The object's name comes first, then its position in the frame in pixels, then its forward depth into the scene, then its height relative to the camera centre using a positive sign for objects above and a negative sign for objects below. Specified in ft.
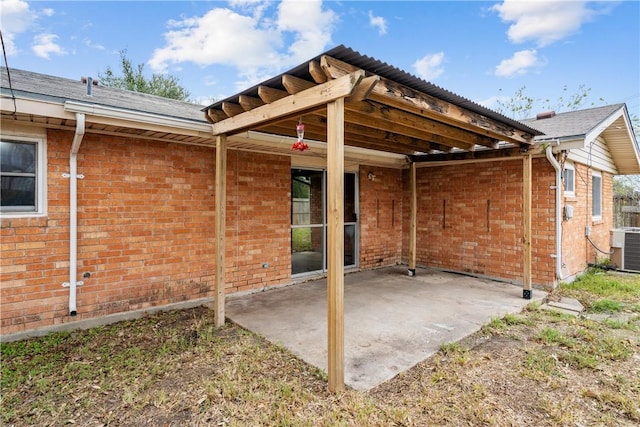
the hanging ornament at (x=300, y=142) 11.08 +2.49
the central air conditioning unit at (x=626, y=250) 25.62 -2.71
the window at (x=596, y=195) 26.30 +1.69
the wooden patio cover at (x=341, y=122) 8.85 +3.69
